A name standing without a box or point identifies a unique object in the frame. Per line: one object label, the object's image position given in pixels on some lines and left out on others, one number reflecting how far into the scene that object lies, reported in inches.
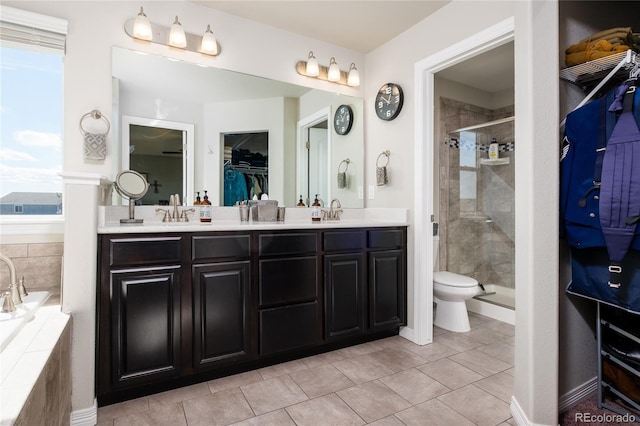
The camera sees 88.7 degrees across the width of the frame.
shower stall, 142.3
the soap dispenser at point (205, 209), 92.5
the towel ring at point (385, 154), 113.7
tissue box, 98.8
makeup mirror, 82.5
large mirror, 88.8
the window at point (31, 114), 76.1
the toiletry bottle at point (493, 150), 147.4
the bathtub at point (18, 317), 50.7
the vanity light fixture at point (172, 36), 84.5
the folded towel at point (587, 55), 59.9
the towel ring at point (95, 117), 79.7
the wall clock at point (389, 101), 108.1
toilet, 110.4
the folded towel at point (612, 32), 62.5
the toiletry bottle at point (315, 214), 109.3
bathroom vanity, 67.4
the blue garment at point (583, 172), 57.7
